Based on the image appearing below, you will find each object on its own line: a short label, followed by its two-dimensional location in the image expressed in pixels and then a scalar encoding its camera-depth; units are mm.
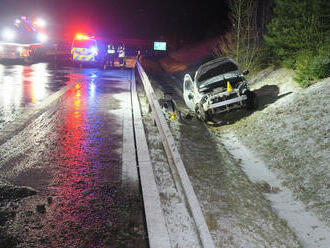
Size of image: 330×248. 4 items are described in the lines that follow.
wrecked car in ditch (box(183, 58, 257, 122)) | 9453
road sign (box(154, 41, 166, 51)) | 51531
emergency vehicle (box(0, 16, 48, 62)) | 25531
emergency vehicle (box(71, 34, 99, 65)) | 24906
